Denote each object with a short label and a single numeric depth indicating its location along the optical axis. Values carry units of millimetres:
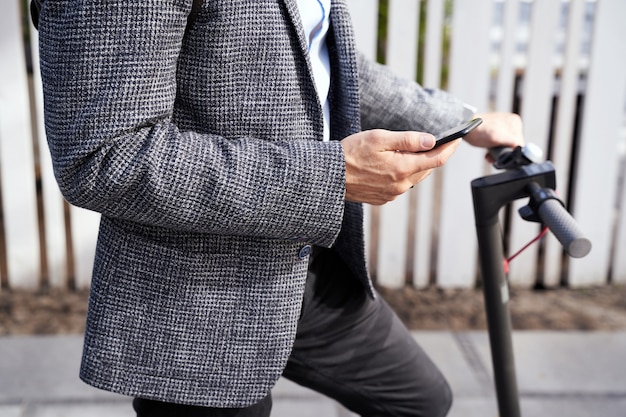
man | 1057
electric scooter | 1356
